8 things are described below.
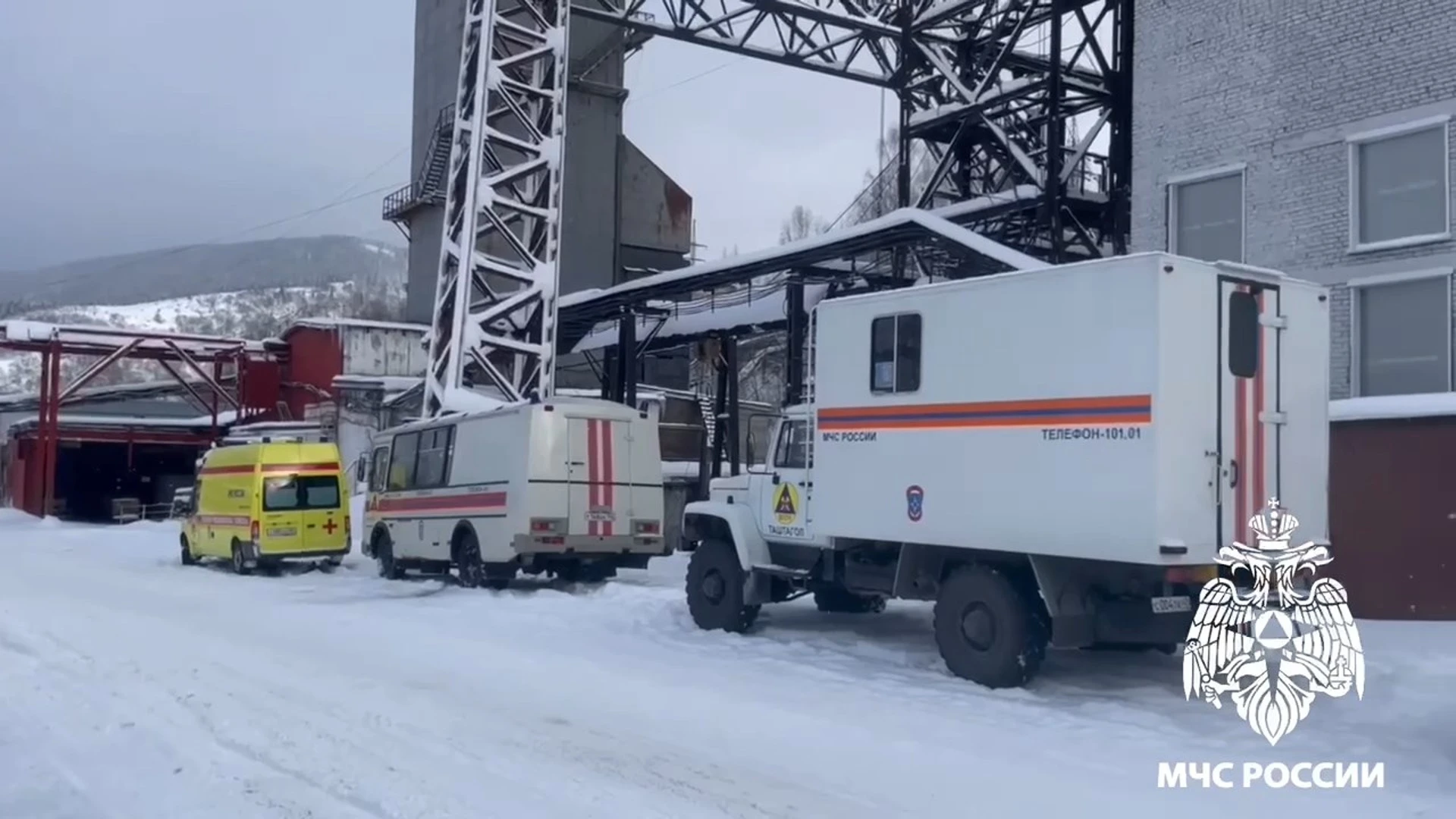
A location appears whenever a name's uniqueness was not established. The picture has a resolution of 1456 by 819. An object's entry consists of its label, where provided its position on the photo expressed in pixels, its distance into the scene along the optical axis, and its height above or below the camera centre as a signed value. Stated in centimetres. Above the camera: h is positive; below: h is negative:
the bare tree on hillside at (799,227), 8550 +1552
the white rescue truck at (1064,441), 1063 +29
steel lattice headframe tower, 2831 +774
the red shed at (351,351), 5141 +421
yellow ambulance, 2502 -90
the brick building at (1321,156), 1694 +447
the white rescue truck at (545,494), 1945 -44
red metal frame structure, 4759 +383
